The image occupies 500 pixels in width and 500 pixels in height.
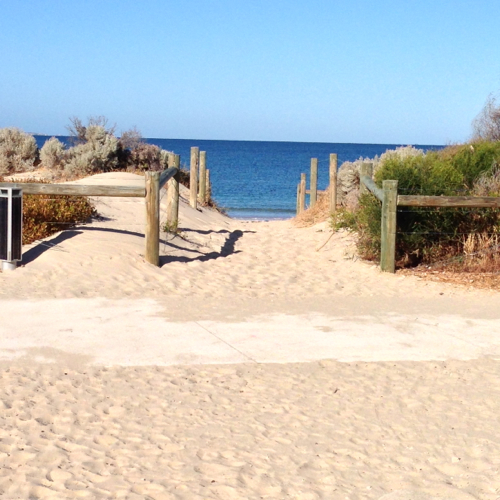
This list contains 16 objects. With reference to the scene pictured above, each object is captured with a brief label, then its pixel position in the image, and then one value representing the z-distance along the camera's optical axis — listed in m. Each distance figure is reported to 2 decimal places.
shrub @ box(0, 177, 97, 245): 11.70
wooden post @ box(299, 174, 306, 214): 21.88
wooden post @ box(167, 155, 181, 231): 14.23
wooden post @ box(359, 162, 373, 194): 12.92
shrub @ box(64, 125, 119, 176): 22.47
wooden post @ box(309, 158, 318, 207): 19.47
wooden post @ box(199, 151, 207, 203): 19.51
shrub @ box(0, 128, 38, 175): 23.72
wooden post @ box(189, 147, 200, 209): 18.56
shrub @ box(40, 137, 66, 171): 23.64
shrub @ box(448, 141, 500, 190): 13.25
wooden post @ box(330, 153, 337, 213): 17.58
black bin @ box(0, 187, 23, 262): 9.95
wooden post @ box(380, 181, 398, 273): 10.95
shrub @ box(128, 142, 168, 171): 23.92
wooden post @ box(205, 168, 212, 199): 21.09
